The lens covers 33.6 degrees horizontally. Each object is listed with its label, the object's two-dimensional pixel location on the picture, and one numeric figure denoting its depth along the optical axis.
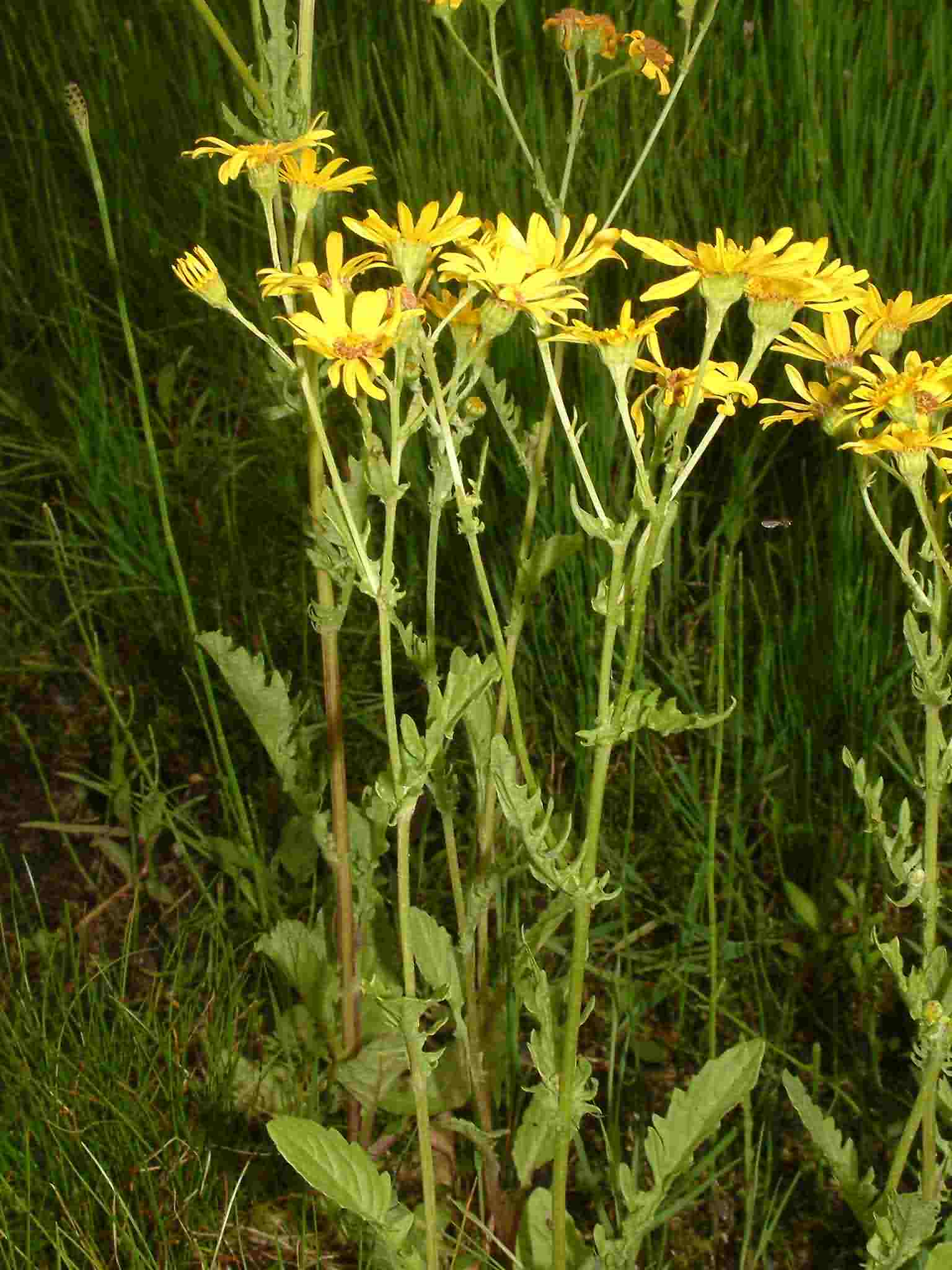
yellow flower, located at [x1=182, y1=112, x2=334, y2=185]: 0.33
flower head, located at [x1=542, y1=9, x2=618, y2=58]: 0.41
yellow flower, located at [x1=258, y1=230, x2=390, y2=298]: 0.31
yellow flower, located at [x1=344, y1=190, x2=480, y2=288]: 0.31
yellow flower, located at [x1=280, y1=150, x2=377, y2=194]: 0.33
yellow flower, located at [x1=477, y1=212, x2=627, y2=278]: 0.31
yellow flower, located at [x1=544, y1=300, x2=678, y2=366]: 0.30
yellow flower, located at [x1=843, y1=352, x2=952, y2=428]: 0.32
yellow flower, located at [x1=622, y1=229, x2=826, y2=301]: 0.29
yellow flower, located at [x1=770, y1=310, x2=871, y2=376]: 0.35
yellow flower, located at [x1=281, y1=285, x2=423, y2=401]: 0.30
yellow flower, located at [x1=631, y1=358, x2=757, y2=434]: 0.31
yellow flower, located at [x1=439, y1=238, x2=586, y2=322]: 0.31
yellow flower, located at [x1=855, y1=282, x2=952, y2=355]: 0.34
